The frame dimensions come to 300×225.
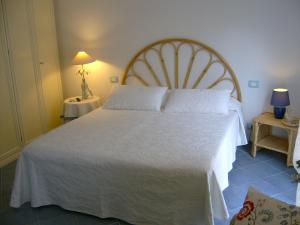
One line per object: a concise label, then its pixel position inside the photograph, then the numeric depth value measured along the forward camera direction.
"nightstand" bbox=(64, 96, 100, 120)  3.69
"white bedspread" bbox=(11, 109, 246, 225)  1.91
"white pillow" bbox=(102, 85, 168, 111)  3.29
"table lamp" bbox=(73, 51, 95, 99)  3.69
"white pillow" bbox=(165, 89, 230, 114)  3.07
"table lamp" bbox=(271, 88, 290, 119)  2.91
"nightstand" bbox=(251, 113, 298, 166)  2.81
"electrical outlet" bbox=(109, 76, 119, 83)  3.95
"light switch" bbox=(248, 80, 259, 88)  3.25
